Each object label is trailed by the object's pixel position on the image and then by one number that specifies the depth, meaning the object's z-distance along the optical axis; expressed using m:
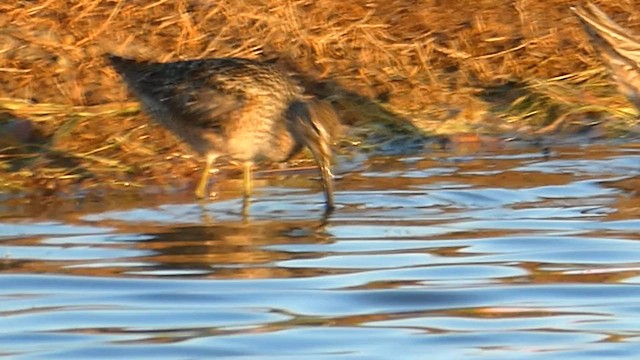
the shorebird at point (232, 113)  19.56
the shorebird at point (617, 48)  21.31
